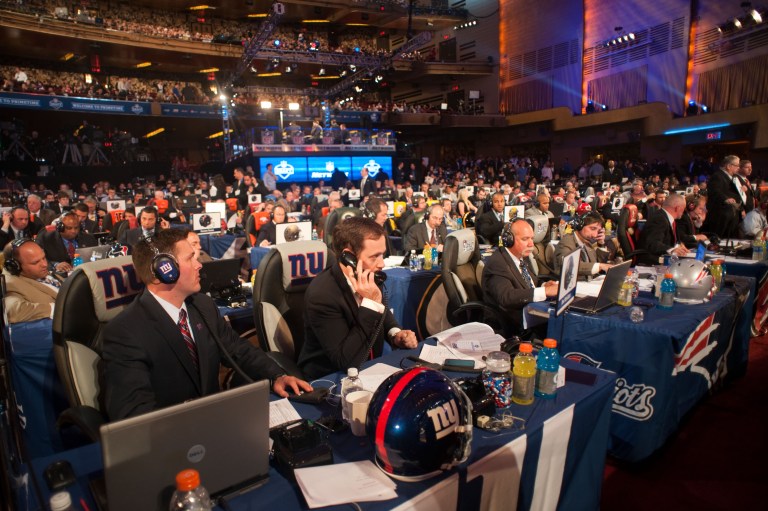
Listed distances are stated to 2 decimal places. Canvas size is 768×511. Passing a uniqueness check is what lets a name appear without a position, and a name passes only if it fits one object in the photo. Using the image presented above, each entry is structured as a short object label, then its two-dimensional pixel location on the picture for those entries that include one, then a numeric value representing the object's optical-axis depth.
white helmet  3.32
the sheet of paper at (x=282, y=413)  1.80
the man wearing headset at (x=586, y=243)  4.14
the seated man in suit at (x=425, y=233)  6.19
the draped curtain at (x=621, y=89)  19.38
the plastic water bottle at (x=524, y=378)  1.92
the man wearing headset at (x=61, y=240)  5.78
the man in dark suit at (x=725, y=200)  6.23
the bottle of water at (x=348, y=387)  1.79
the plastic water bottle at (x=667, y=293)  3.16
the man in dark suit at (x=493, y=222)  7.69
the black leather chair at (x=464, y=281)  3.82
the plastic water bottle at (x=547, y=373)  1.98
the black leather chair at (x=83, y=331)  2.14
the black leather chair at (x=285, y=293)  2.93
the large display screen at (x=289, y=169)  18.48
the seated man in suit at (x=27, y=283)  3.18
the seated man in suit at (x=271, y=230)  6.51
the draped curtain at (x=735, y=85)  15.43
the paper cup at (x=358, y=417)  1.69
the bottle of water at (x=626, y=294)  3.19
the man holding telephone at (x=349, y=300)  2.33
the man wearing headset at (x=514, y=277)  3.39
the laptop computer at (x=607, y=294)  3.04
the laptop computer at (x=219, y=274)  3.78
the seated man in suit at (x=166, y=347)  1.84
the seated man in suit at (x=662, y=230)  5.22
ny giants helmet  1.36
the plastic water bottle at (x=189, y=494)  1.09
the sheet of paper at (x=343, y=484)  1.35
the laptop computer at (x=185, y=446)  1.10
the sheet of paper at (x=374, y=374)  1.98
